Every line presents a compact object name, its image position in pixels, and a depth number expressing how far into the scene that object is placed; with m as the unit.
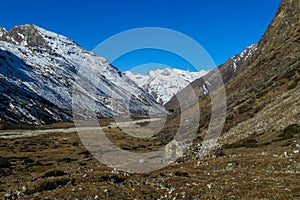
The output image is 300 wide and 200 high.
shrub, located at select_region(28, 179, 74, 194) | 20.86
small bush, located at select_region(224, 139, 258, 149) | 42.19
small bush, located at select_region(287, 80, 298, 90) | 61.93
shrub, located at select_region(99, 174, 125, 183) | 22.68
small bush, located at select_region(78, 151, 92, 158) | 77.12
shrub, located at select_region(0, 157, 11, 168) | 60.95
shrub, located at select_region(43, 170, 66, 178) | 27.48
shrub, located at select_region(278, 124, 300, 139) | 39.44
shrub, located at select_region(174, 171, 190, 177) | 26.62
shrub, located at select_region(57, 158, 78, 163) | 68.33
